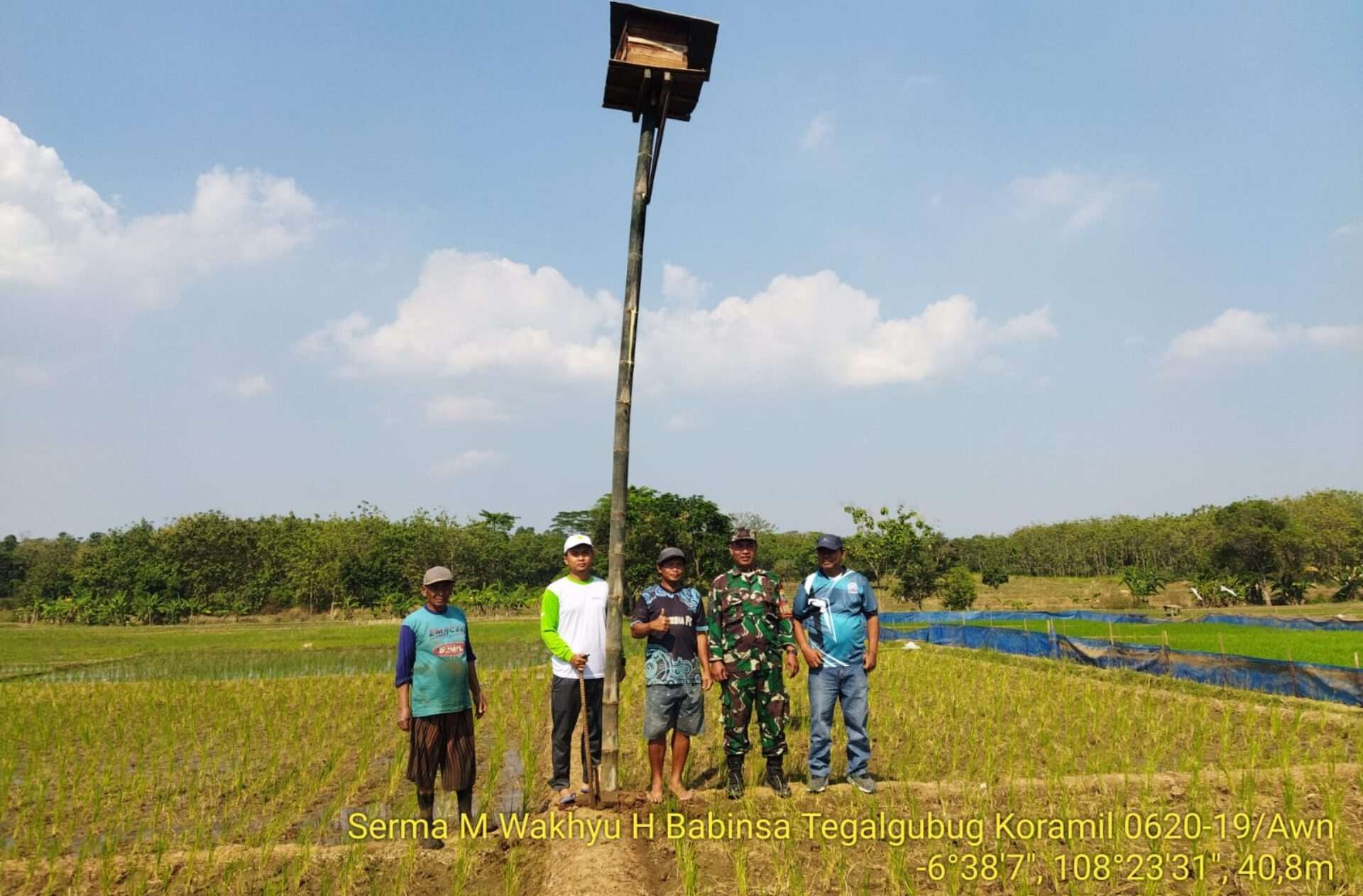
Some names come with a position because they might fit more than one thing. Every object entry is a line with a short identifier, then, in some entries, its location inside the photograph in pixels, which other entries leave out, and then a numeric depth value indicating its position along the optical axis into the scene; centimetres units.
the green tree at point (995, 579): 7112
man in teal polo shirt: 536
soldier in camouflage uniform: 519
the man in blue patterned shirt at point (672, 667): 498
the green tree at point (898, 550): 4034
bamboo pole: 509
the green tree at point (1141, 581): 4925
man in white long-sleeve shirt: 508
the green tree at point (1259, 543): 5047
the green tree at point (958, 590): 4094
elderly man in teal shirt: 471
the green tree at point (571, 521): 9562
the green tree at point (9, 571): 8025
